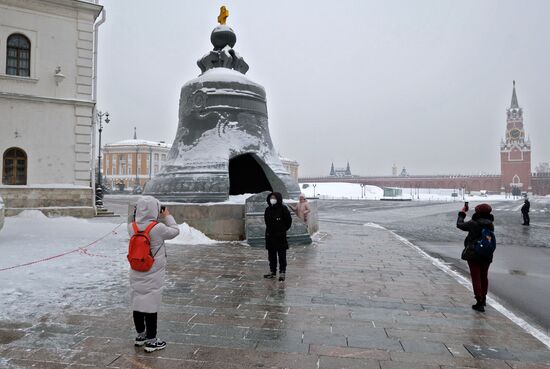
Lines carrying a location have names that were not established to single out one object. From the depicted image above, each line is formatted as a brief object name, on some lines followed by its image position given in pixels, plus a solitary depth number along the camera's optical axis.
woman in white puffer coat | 3.57
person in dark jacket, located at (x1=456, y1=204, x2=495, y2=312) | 5.00
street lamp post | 21.75
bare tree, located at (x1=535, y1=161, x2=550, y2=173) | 144.88
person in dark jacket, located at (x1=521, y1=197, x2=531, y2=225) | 18.75
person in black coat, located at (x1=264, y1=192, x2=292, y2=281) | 6.41
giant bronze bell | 10.27
